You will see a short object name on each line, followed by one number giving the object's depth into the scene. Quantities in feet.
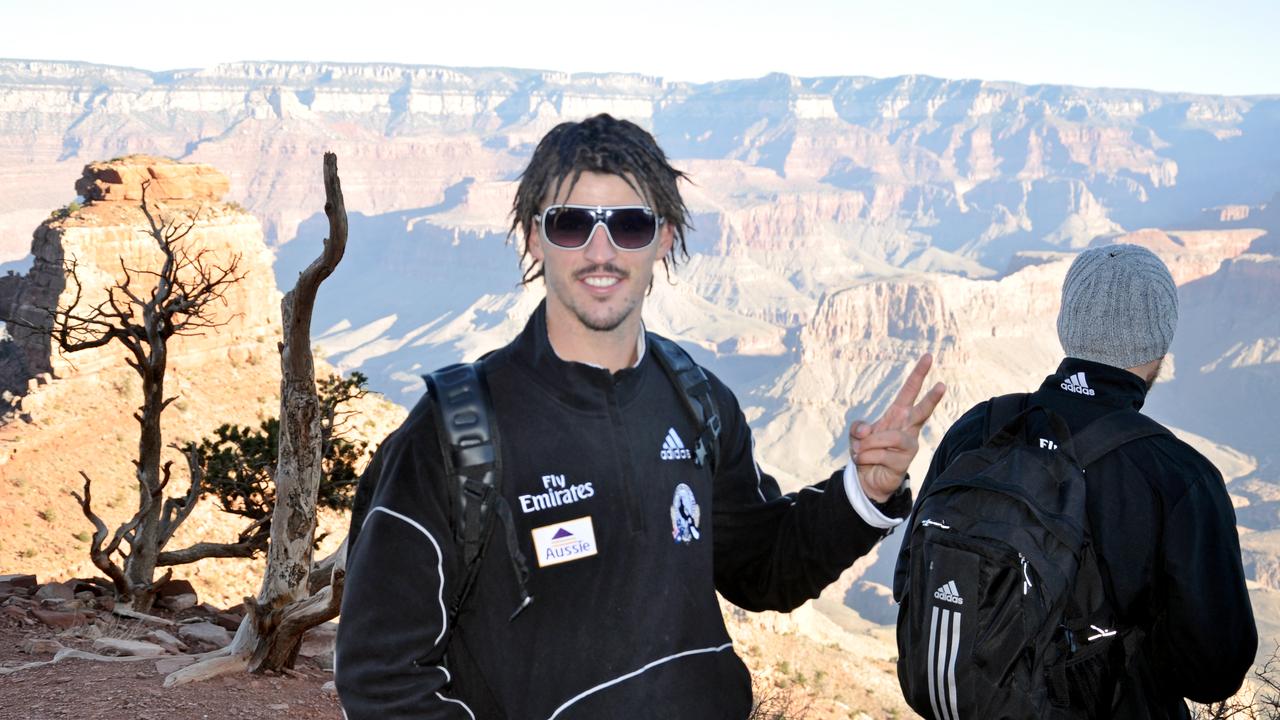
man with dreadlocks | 8.36
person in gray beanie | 11.16
